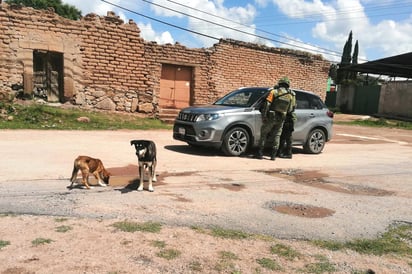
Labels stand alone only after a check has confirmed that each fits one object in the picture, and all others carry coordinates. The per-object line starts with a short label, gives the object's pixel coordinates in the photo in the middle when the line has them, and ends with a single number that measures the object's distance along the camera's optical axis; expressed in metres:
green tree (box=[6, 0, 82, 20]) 42.28
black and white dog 5.58
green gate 29.02
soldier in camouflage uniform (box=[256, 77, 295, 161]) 9.02
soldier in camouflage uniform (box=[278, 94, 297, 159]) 9.38
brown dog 5.50
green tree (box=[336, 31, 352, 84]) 55.50
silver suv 8.95
